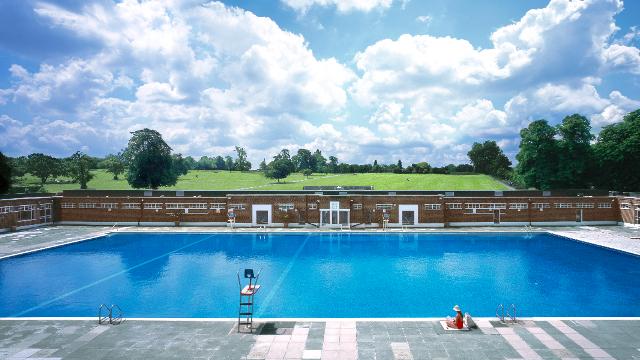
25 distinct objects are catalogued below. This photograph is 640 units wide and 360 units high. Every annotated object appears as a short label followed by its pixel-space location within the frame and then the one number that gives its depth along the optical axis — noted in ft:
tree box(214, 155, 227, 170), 535.60
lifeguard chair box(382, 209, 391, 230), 137.08
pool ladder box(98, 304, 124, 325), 48.51
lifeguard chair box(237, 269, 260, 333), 45.03
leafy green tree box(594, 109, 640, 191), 163.04
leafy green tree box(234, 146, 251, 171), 474.90
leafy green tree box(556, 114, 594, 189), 167.53
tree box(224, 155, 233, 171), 509.84
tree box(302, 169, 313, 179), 416.87
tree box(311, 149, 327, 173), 488.02
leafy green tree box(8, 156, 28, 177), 318.02
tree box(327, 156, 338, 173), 480.03
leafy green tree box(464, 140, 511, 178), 366.22
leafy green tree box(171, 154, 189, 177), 242.41
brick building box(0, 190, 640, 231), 139.64
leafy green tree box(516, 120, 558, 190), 170.09
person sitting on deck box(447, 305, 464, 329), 45.01
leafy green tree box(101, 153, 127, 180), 361.92
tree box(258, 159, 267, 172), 444.72
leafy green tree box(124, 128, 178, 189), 212.43
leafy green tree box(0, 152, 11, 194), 179.29
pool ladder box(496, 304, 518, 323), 48.28
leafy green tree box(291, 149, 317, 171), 480.64
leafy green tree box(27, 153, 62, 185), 316.81
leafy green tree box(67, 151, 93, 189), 295.28
